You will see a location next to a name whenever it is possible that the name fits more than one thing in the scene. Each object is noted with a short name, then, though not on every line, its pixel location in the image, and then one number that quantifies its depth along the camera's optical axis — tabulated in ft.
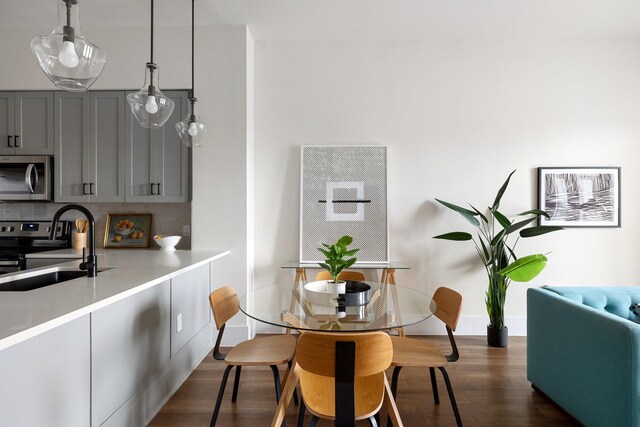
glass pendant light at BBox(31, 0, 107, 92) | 4.66
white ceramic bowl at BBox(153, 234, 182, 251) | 10.93
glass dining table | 5.48
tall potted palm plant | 10.96
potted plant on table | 6.86
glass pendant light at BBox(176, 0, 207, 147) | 8.98
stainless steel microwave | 11.31
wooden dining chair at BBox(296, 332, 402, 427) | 4.88
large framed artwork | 12.34
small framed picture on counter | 12.23
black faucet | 6.64
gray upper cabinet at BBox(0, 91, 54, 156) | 11.44
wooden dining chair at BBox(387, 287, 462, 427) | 6.54
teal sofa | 5.67
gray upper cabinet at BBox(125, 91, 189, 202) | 11.46
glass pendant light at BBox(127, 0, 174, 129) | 7.26
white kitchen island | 4.32
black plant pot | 11.34
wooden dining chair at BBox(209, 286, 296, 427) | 6.66
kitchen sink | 6.58
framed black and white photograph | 12.35
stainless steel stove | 11.51
